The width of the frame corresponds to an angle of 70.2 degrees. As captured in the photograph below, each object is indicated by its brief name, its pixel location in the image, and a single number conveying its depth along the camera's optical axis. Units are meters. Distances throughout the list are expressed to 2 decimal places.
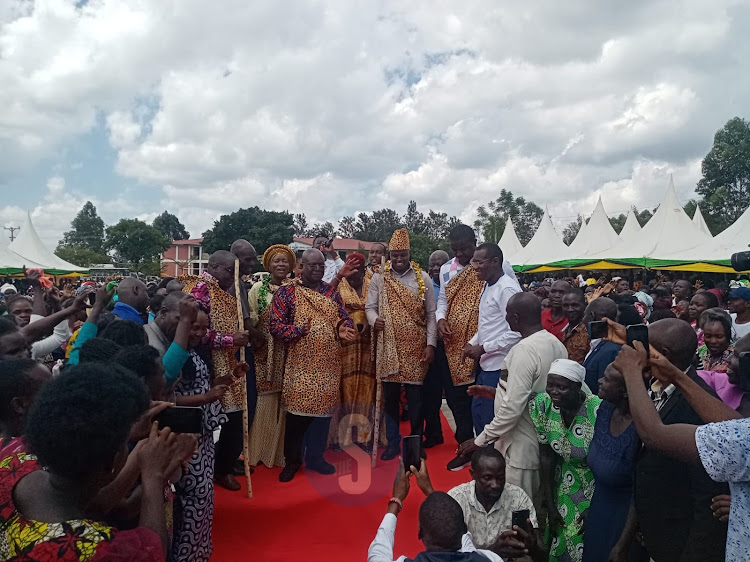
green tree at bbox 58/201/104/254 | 87.91
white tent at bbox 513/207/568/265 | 24.50
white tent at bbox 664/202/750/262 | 14.26
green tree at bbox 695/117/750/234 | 39.56
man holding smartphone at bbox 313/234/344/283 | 6.71
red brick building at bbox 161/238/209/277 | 64.25
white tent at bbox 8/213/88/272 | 24.97
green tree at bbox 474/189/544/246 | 65.50
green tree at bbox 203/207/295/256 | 44.50
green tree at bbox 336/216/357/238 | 64.94
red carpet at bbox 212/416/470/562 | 3.56
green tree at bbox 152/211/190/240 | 95.38
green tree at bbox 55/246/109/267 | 48.75
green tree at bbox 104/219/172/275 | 46.31
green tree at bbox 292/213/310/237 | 67.03
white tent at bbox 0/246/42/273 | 20.61
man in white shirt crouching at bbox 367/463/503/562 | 2.23
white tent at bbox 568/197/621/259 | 22.58
